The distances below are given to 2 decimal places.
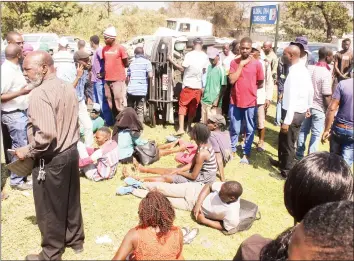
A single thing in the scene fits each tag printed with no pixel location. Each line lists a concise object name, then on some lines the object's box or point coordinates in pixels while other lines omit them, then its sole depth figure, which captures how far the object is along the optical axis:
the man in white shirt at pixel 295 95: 4.43
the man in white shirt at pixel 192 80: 6.47
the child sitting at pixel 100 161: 4.79
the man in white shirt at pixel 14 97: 3.97
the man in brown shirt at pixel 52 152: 2.72
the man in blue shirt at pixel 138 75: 6.70
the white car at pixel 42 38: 17.51
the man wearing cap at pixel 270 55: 7.50
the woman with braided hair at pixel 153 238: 2.52
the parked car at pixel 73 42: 17.16
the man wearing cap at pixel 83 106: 5.43
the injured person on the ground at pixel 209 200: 3.69
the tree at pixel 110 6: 32.75
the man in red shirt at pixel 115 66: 6.59
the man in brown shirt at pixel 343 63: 7.82
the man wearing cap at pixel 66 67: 5.40
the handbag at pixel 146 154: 5.40
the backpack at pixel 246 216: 3.78
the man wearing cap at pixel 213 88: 6.54
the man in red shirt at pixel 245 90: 5.24
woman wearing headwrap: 5.34
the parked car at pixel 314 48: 12.62
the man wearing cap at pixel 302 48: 4.58
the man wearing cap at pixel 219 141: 4.75
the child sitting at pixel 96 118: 6.49
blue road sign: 8.23
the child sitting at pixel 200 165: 4.33
